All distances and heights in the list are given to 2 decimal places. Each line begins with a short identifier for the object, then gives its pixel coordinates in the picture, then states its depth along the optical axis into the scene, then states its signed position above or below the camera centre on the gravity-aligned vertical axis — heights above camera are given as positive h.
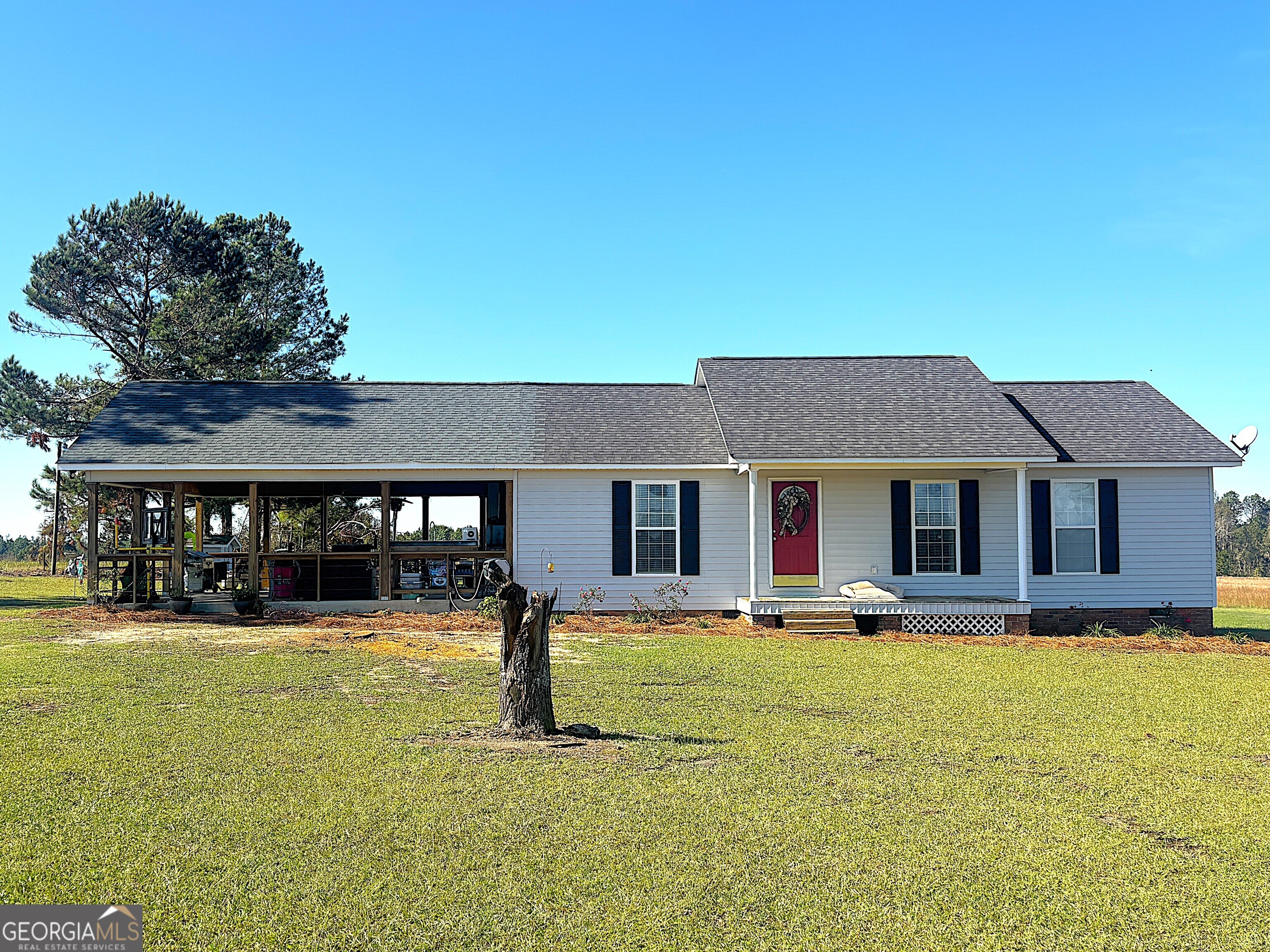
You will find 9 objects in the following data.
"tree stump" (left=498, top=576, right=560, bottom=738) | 7.09 -1.16
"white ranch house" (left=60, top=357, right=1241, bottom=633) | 16.55 +0.06
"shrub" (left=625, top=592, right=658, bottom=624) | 16.09 -1.74
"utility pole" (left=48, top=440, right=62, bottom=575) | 28.84 +0.51
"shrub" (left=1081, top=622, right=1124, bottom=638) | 15.88 -2.16
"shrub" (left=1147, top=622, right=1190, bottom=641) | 15.57 -2.14
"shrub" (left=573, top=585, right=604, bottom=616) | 16.56 -1.51
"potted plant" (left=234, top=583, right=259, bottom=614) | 16.08 -1.42
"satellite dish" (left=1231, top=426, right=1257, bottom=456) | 16.94 +1.23
